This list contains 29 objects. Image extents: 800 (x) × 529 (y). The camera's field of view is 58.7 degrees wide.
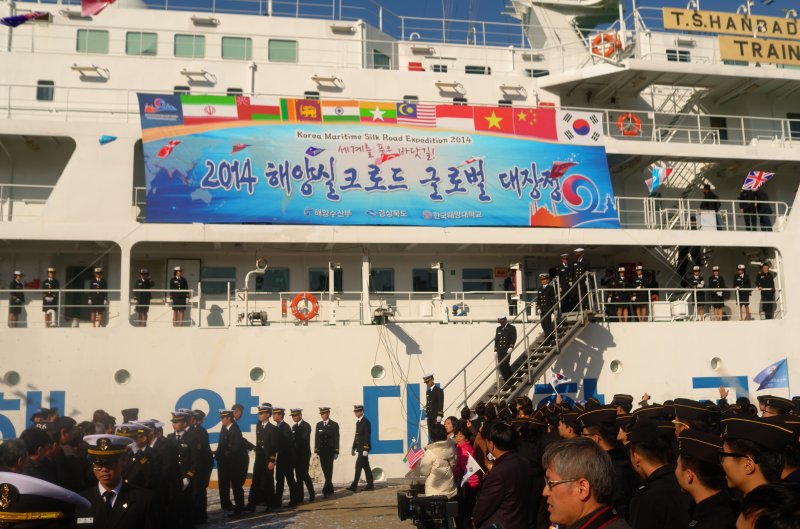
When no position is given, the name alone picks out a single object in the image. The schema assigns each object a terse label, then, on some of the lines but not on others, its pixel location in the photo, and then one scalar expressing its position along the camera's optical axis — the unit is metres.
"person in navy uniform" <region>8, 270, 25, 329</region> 14.62
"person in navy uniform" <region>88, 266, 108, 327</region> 14.75
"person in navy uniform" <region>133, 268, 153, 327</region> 15.01
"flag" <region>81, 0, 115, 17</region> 15.79
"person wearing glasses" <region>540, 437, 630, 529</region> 3.11
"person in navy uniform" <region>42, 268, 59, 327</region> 14.58
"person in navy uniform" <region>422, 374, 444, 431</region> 13.56
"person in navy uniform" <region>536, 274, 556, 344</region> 15.39
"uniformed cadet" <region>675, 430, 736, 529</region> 3.88
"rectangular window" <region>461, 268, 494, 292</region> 17.48
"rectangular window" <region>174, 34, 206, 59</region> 18.11
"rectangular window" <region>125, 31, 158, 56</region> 17.94
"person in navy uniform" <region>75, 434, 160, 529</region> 4.48
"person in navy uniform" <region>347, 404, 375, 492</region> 13.40
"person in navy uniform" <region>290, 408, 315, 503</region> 12.26
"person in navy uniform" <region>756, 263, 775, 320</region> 17.14
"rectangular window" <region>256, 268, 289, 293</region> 16.52
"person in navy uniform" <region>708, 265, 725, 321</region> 16.88
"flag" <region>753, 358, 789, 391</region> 15.91
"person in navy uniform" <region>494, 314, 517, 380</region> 14.70
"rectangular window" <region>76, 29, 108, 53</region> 17.77
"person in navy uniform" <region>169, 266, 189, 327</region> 15.09
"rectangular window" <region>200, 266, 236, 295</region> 16.38
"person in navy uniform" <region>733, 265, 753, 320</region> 16.95
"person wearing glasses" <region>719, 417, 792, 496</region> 3.73
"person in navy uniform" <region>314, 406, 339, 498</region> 13.09
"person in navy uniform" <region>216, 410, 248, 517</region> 11.53
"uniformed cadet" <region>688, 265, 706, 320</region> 17.00
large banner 15.40
